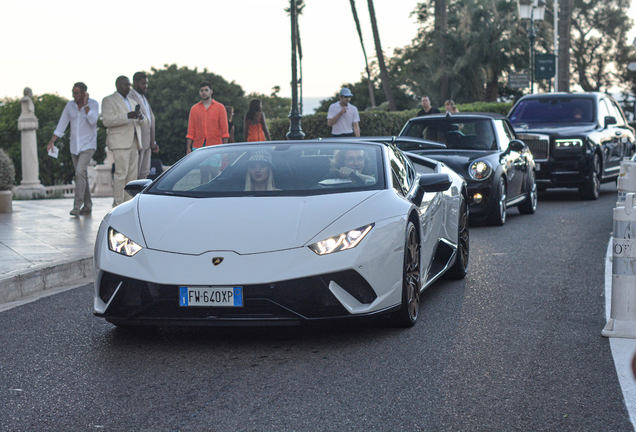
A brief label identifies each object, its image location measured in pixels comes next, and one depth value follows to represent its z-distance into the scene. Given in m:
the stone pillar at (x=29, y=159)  22.72
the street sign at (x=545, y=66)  28.71
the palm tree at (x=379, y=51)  41.25
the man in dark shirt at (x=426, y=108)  18.26
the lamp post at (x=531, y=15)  28.28
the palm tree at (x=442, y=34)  44.93
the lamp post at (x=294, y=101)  18.20
